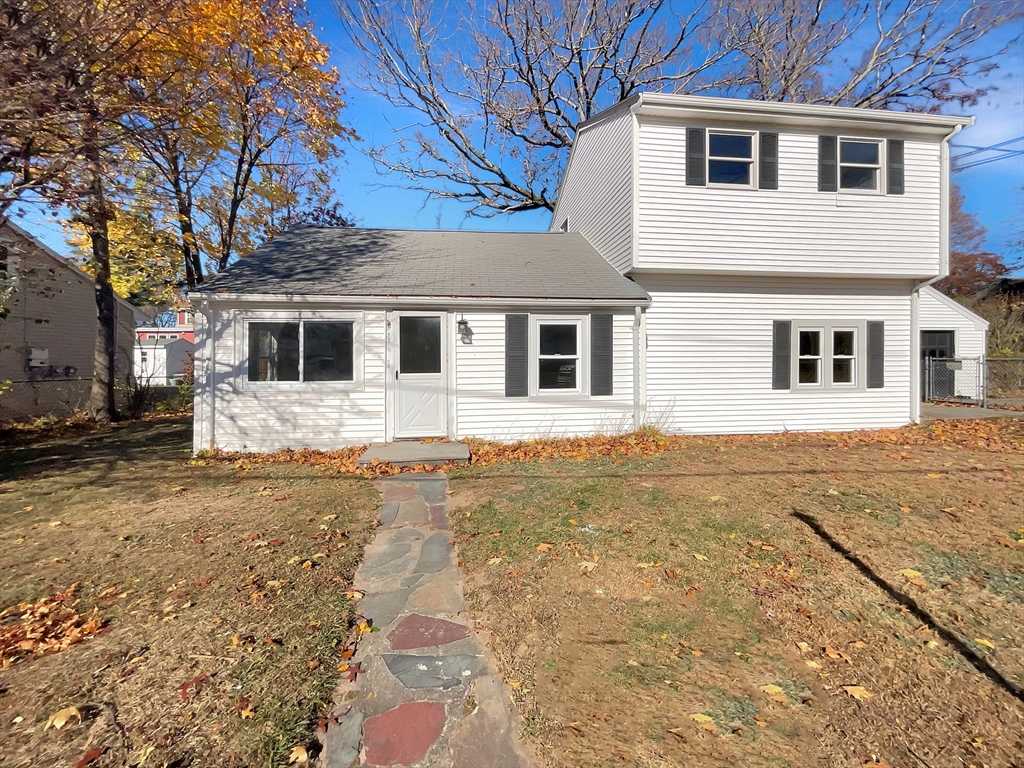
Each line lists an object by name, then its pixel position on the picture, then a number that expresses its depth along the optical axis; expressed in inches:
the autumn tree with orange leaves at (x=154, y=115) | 253.0
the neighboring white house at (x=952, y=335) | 647.8
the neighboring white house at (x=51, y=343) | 543.2
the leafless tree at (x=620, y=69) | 766.5
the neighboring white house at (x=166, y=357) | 1227.8
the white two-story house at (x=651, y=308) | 350.3
